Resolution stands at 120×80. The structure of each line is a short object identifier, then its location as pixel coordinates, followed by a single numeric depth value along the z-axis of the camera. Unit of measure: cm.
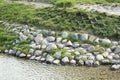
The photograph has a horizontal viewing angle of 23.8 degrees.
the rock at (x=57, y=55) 1682
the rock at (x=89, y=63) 1628
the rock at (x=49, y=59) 1667
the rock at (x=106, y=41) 1744
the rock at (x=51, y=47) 1736
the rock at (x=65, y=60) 1650
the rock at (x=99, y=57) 1654
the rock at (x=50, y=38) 1807
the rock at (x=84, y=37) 1783
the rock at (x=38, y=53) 1730
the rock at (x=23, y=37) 1867
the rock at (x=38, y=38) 1816
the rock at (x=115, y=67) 1578
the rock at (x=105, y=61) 1638
